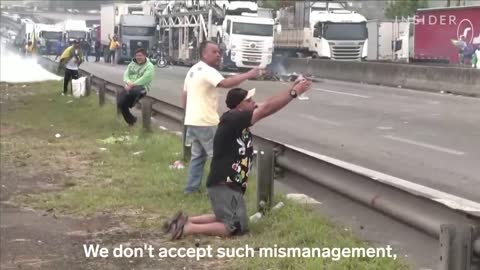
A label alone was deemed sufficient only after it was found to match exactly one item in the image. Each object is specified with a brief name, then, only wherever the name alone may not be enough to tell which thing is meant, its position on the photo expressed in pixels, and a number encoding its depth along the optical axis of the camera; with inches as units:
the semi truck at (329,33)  1539.1
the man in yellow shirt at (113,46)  2100.1
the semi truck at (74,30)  2674.7
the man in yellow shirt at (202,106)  300.5
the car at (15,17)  4347.9
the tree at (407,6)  2792.8
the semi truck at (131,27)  2048.5
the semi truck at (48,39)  2728.8
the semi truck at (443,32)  1480.1
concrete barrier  922.1
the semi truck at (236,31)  1454.2
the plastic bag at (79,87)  875.4
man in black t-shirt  251.8
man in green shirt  556.4
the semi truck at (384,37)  1979.6
